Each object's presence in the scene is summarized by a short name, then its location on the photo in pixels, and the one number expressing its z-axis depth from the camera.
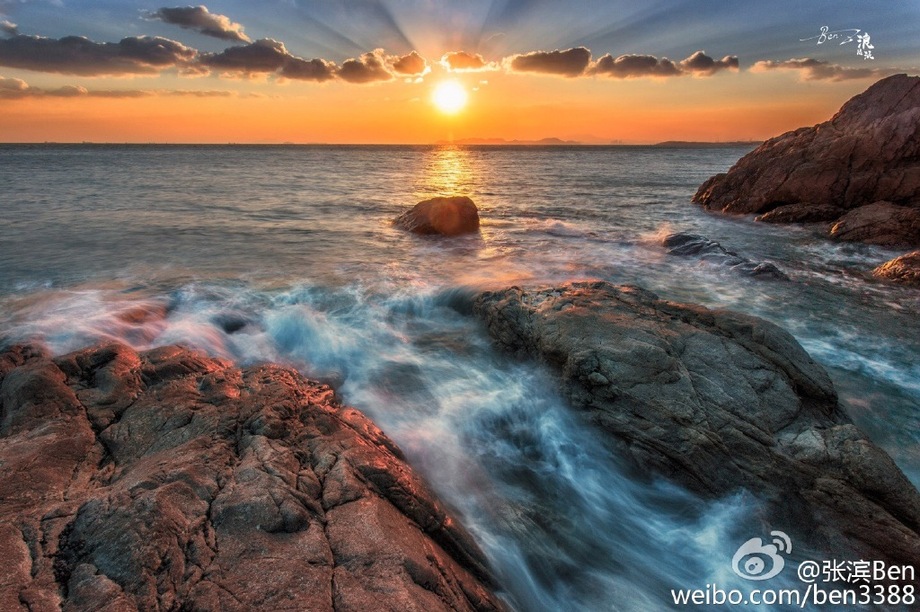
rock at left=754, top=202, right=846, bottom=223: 20.86
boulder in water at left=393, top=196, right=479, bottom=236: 19.03
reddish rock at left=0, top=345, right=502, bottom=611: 3.10
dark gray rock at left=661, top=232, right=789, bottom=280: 13.57
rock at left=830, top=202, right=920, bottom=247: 16.67
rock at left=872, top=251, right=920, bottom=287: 12.52
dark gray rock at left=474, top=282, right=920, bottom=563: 5.03
